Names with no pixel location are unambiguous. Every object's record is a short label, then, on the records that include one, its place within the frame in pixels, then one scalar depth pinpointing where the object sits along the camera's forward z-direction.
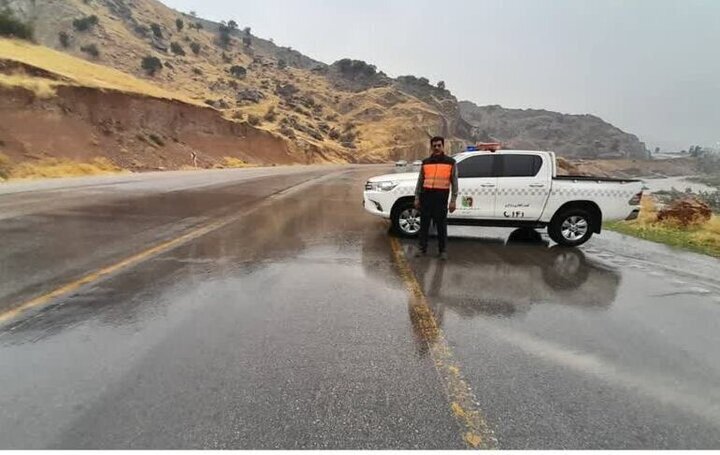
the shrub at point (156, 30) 78.64
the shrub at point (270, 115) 67.16
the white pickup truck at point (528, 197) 8.62
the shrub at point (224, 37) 104.35
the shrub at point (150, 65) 63.34
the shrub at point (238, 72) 84.48
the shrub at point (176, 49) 77.88
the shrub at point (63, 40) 60.59
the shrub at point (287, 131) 61.88
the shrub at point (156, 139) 36.29
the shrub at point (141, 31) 75.94
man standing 7.17
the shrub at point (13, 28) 37.38
